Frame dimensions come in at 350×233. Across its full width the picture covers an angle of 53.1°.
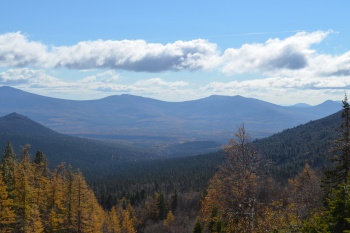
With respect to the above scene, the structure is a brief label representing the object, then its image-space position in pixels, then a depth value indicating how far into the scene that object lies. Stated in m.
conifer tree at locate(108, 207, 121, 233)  74.49
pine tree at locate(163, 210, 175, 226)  84.25
